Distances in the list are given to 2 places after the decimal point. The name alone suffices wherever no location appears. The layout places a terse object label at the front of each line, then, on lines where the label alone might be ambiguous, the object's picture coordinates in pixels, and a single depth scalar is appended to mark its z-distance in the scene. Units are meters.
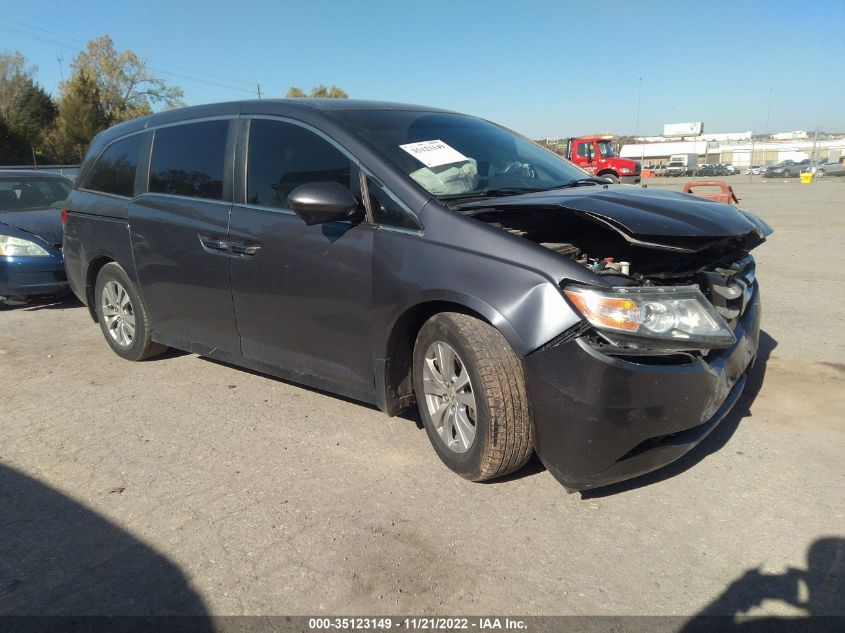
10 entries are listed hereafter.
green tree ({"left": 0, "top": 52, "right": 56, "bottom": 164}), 47.10
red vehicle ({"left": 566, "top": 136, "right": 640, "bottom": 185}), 27.03
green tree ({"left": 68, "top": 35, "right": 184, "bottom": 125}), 60.19
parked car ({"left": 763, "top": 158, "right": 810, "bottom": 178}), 52.44
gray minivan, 2.64
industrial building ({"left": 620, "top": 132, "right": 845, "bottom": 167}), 79.12
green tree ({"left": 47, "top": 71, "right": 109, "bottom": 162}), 46.31
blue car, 7.02
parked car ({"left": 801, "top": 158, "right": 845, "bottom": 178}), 50.19
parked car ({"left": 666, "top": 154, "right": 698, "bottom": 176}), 59.44
